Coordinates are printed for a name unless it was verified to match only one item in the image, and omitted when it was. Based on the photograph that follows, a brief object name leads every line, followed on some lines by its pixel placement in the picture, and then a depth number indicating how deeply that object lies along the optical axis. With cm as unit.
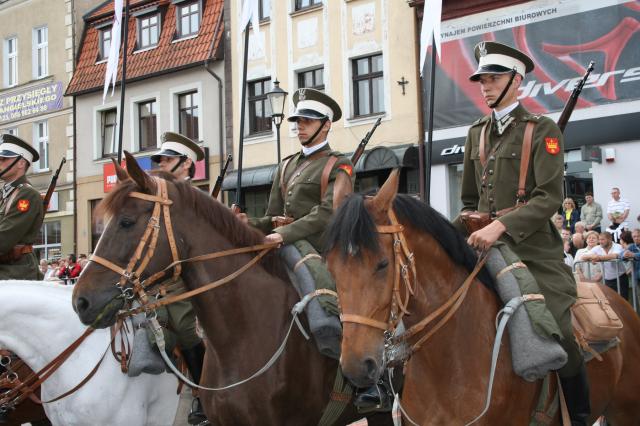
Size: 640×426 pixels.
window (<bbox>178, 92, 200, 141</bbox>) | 2658
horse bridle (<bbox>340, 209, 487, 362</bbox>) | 408
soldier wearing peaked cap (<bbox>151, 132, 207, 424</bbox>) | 630
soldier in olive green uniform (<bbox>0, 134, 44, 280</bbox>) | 714
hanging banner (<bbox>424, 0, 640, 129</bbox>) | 1789
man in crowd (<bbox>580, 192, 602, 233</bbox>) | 1576
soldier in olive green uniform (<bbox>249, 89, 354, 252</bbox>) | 592
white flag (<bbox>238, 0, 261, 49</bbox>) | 1315
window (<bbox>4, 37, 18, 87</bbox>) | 3272
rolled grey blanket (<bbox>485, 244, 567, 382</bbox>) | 448
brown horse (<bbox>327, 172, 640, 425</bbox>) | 403
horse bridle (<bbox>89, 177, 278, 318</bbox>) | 501
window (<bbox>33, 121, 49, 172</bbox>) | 3114
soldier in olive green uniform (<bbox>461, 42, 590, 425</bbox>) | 479
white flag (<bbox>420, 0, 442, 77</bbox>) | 1139
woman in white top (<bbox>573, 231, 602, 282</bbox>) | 1242
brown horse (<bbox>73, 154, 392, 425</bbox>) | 528
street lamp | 1584
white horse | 596
